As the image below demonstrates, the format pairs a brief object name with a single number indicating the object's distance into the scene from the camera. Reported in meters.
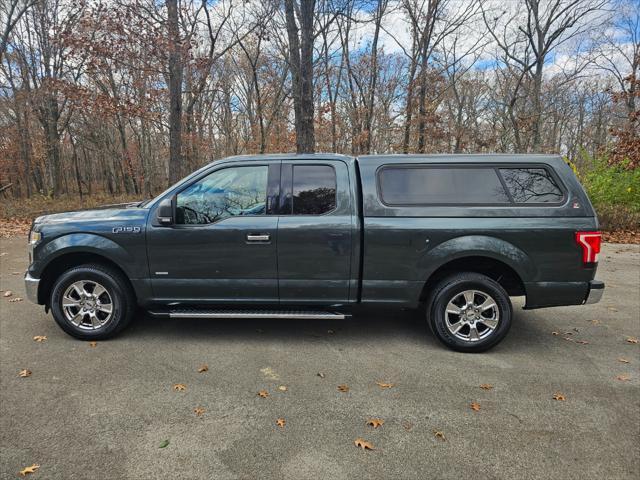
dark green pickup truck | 3.72
